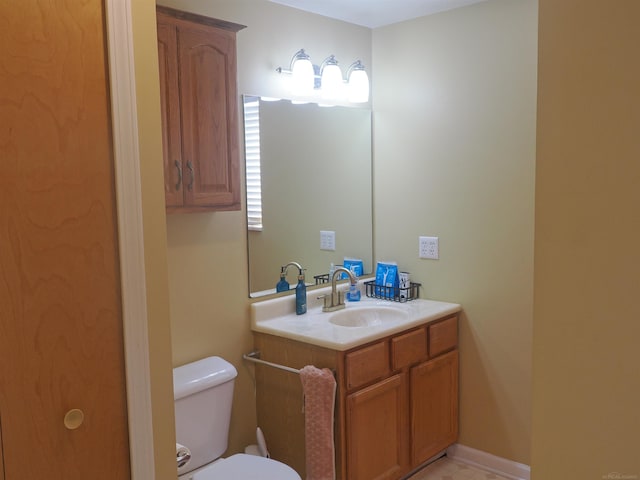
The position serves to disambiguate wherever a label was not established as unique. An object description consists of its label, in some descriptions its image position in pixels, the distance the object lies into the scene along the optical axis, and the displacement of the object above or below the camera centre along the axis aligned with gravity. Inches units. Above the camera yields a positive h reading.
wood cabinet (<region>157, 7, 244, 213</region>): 85.4 +11.3
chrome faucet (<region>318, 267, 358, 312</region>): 115.3 -24.3
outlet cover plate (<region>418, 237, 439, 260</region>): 122.8 -15.1
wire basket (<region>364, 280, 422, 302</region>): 124.0 -25.1
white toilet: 85.3 -39.1
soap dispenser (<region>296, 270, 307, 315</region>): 111.9 -22.8
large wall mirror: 107.9 -1.1
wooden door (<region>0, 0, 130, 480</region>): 44.5 -5.4
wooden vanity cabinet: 95.7 -40.4
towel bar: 99.9 -33.1
